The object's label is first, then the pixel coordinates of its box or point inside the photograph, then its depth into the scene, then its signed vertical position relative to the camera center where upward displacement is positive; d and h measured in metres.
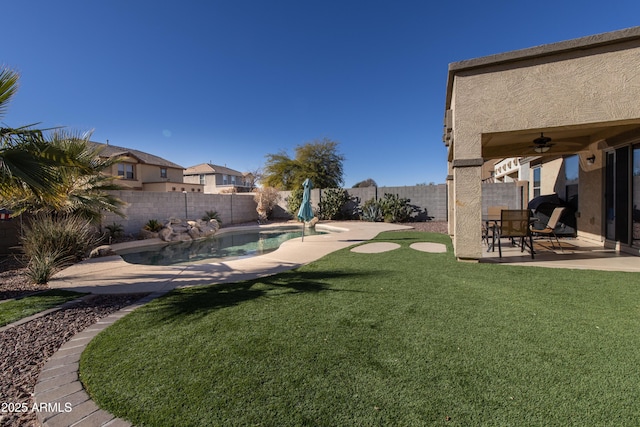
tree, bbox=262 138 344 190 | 30.69 +4.17
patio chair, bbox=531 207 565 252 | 7.70 -0.66
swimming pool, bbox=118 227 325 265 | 9.40 -1.60
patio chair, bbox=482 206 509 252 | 8.41 -0.51
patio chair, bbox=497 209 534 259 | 6.73 -0.54
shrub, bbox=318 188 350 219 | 19.80 +0.10
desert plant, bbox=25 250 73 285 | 5.86 -1.17
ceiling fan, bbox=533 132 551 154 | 7.81 +1.54
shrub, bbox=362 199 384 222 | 18.22 -0.46
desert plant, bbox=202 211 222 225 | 17.61 -0.53
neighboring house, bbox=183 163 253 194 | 50.67 +5.50
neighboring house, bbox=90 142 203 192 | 31.80 +4.28
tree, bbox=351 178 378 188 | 59.11 +4.34
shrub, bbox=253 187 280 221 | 21.75 +0.43
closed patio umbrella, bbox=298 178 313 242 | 10.93 -0.22
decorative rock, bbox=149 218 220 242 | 13.08 -1.07
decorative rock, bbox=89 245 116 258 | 8.79 -1.28
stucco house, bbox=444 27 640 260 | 5.31 +1.73
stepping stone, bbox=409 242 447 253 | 8.10 -1.30
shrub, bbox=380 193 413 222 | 17.52 -0.35
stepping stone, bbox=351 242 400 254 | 8.30 -1.31
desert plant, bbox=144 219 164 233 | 13.41 -0.80
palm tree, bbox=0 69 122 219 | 4.39 +0.80
